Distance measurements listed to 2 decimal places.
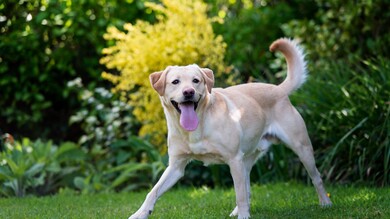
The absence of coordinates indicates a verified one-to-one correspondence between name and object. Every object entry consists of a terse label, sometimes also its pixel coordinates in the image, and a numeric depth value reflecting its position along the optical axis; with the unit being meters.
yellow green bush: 7.45
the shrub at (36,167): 6.65
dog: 4.61
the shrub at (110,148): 7.14
